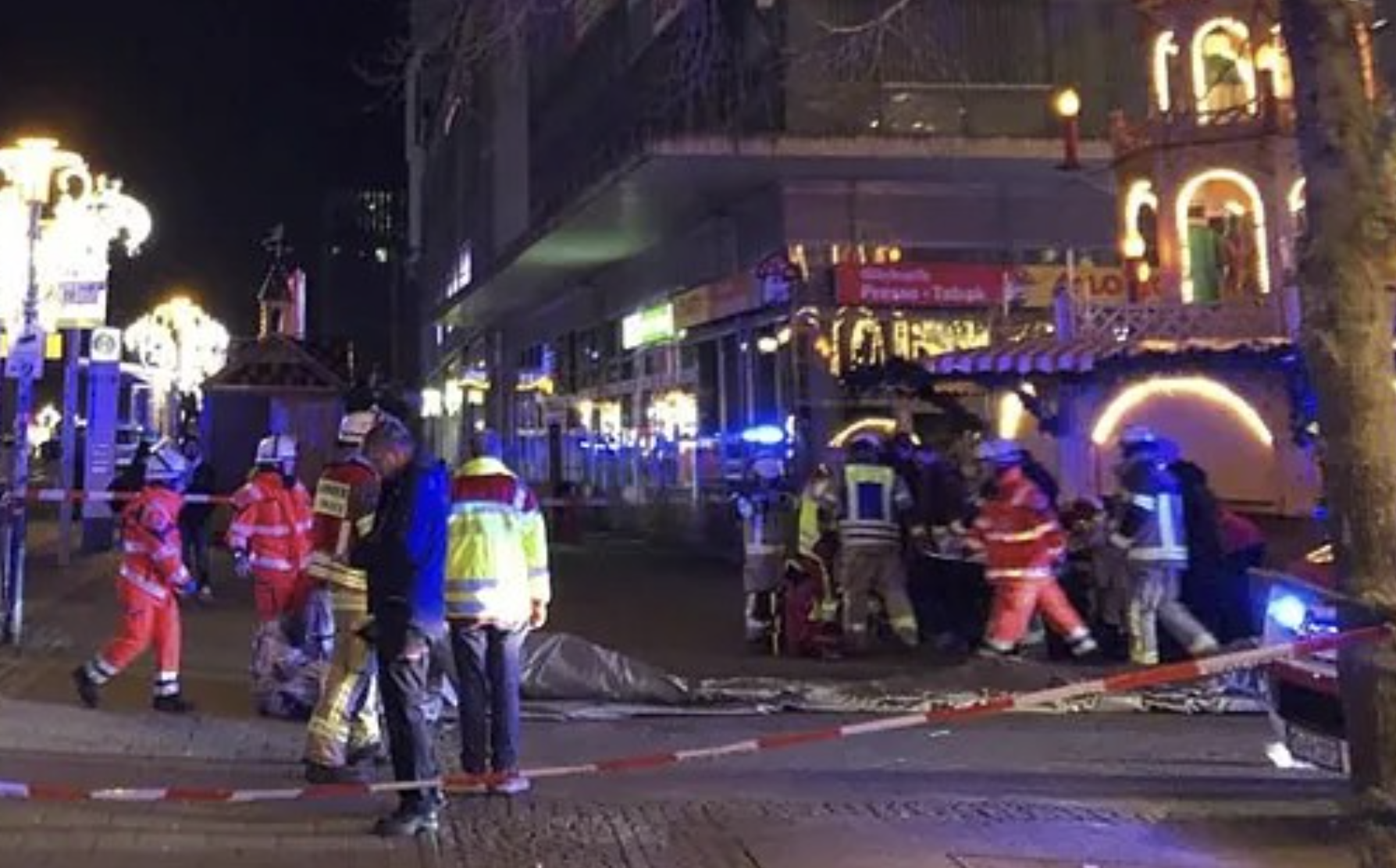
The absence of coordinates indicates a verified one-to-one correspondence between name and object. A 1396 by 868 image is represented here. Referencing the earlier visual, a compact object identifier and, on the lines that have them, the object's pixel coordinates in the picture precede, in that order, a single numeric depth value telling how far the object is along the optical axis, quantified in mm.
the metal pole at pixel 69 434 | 20438
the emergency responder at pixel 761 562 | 12102
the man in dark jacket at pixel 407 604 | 6555
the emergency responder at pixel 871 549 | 12117
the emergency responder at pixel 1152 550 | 10711
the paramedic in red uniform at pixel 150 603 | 9391
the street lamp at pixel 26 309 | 12438
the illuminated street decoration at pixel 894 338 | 19844
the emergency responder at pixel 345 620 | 7312
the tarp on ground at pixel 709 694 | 9531
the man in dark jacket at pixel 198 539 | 16625
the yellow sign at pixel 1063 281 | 18922
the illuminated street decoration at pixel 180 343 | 35125
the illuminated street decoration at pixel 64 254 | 14531
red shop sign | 19703
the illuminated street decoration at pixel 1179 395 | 15586
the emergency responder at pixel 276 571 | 9320
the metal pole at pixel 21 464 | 12359
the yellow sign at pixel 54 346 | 18441
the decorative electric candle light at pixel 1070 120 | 16719
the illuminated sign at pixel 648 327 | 25016
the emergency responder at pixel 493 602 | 7297
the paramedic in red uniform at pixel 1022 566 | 10930
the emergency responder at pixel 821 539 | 11930
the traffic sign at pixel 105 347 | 23000
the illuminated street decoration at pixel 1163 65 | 18156
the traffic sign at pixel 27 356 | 13703
